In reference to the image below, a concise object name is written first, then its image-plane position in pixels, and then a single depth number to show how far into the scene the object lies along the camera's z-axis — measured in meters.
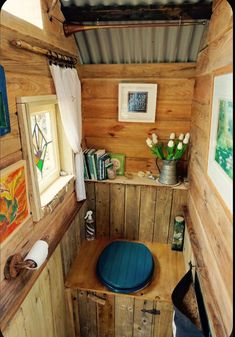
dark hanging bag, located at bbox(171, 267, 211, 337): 1.12
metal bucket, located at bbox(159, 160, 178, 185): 1.96
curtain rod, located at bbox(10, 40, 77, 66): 1.10
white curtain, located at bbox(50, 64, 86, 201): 1.50
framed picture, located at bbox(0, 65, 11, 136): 1.00
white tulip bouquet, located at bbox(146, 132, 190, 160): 1.90
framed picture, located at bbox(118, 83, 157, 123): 1.99
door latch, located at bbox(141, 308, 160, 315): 1.66
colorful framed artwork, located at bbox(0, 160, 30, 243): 1.04
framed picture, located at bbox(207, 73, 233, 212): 0.93
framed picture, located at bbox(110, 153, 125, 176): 2.21
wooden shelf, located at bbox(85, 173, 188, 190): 1.98
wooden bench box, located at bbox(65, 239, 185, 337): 1.66
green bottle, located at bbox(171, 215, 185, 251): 2.00
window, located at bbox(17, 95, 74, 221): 1.20
